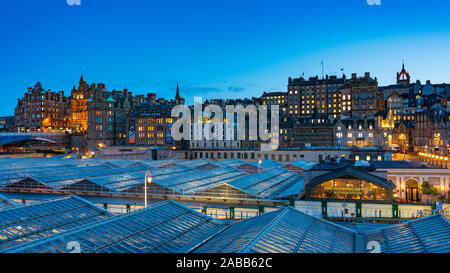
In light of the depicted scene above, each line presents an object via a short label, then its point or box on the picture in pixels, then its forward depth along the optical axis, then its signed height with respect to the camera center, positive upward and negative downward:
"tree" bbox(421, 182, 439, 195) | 52.09 -8.47
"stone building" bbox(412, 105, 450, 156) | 114.16 -1.05
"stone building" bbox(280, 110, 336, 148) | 152.75 -1.30
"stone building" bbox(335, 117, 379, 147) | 146.25 -2.10
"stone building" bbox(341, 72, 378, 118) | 188.12 +15.86
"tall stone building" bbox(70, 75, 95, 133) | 195.07 +2.09
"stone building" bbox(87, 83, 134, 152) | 177.00 +4.63
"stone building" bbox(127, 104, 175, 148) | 161.25 +1.64
